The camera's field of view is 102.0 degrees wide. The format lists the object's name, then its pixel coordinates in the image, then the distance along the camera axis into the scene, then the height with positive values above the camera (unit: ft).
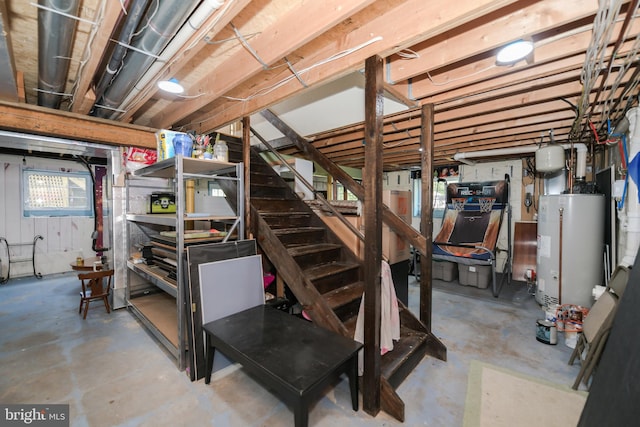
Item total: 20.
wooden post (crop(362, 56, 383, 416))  6.00 -0.55
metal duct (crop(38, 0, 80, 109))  4.54 +3.60
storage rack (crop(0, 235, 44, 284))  16.41 -3.30
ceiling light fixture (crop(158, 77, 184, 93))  7.21 +3.42
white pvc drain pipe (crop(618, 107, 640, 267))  8.11 -0.02
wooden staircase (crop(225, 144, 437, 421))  7.19 -2.17
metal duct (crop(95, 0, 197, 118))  4.63 +3.55
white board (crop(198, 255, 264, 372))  7.39 -2.45
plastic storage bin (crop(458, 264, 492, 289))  15.48 -4.25
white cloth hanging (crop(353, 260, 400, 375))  6.88 -3.05
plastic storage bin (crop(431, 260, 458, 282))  17.08 -4.31
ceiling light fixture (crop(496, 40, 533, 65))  5.68 +3.48
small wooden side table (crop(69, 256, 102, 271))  11.98 -2.71
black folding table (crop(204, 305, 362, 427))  4.92 -3.27
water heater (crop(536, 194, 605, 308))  11.76 -2.08
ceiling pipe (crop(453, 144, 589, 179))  12.98 +3.21
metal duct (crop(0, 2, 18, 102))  4.92 +3.48
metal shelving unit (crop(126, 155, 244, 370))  7.59 -1.58
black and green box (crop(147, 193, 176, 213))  12.37 +0.22
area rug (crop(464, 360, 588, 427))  6.06 -5.04
